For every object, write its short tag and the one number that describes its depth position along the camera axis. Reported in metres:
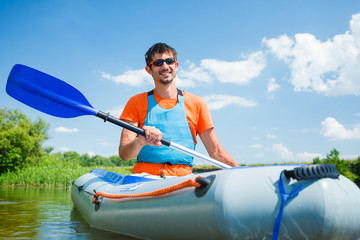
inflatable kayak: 1.75
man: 3.19
